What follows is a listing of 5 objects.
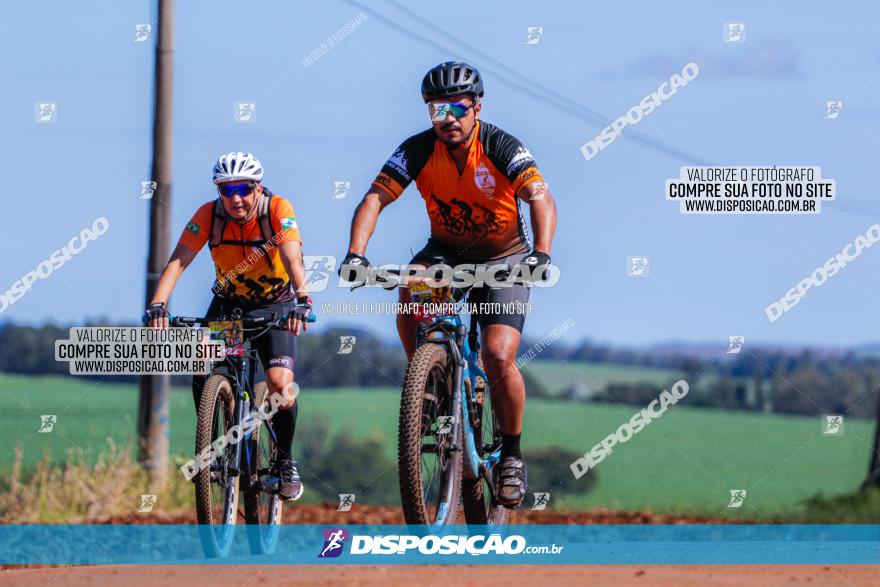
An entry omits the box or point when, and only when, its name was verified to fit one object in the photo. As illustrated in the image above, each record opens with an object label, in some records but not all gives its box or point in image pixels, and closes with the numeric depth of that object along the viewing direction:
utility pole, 14.73
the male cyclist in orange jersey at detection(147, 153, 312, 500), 11.33
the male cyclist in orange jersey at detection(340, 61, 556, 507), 10.80
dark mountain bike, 10.95
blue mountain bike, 10.02
